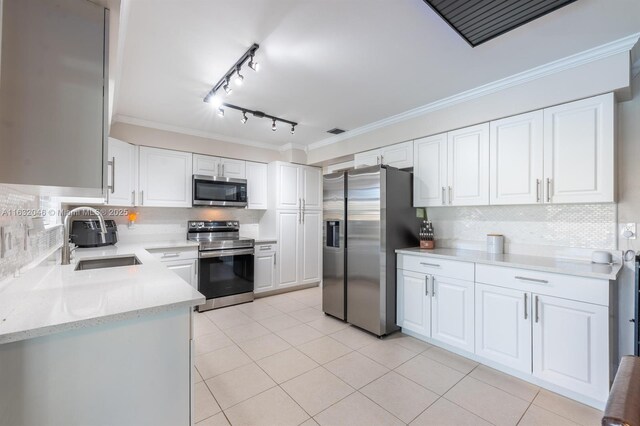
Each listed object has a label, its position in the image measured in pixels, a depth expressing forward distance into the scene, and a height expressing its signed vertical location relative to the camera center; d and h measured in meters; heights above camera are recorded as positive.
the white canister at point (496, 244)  2.69 -0.29
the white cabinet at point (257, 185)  4.46 +0.47
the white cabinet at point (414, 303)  2.75 -0.93
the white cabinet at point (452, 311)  2.44 -0.91
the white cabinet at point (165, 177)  3.52 +0.48
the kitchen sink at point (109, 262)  2.50 -0.46
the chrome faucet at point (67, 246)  1.94 -0.24
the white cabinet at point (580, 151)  2.03 +0.50
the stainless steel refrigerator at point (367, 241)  2.90 -0.31
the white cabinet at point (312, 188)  4.76 +0.46
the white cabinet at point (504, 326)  2.10 -0.91
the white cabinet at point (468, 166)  2.66 +0.49
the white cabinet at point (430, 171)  2.96 +0.48
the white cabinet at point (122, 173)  3.15 +0.48
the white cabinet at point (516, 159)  2.35 +0.50
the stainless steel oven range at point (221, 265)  3.63 -0.72
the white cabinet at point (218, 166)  3.96 +0.71
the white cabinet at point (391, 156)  3.28 +0.74
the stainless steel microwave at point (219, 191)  3.83 +0.33
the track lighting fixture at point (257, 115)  3.08 +1.19
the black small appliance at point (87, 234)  2.99 -0.23
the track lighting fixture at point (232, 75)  2.05 +1.21
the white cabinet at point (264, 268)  4.18 -0.84
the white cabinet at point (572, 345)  1.78 -0.91
